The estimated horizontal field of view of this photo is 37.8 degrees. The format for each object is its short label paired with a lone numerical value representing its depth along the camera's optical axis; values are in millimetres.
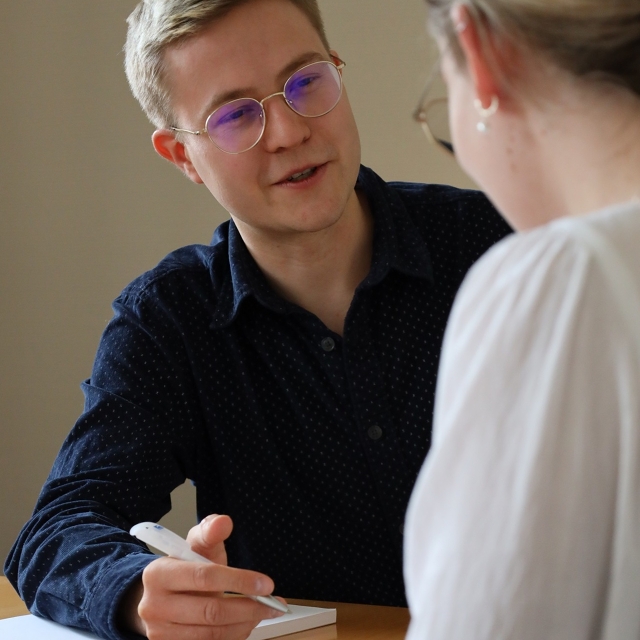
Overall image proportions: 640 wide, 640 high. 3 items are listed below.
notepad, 1197
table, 1175
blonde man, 1534
